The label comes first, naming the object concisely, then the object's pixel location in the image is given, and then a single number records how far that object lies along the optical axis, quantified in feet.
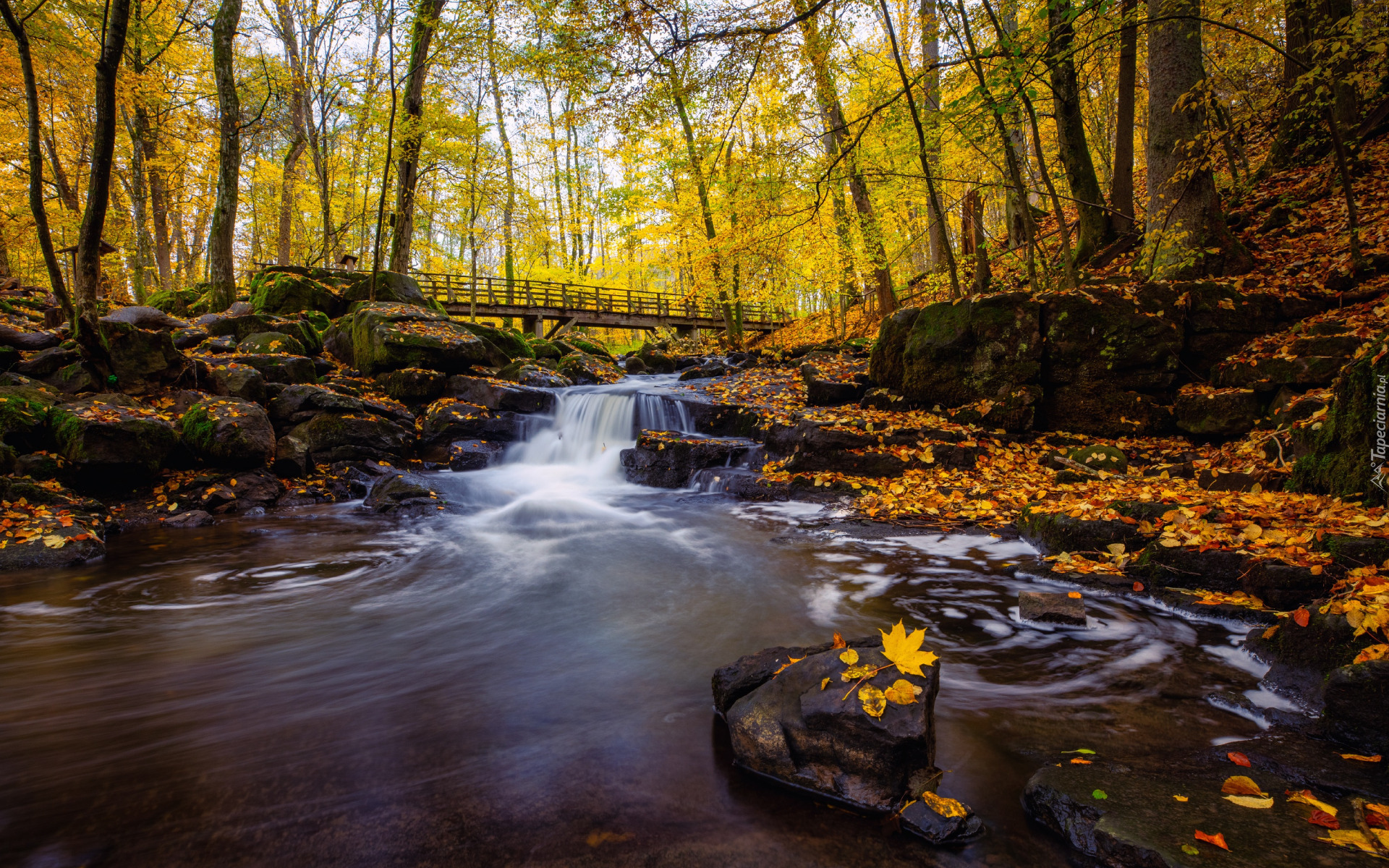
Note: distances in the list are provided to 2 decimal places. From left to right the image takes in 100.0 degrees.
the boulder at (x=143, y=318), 31.24
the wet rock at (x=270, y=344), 36.73
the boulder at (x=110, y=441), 22.34
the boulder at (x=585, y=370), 51.62
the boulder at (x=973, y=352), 26.61
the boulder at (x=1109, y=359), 24.45
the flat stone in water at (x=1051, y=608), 12.30
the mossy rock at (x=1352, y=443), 11.92
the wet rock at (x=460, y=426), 34.99
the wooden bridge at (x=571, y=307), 76.43
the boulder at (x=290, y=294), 47.85
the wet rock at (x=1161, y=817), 5.31
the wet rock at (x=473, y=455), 34.04
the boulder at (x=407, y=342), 39.52
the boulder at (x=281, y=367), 33.99
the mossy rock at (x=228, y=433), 25.64
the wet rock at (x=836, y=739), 6.63
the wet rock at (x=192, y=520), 23.03
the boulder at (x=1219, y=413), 21.67
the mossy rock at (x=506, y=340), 48.70
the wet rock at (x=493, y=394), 39.04
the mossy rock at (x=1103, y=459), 21.61
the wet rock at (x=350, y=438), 30.48
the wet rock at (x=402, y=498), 26.07
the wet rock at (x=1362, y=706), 6.95
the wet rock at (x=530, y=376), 44.68
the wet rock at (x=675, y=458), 31.07
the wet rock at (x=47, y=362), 26.37
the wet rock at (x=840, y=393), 33.81
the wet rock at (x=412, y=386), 38.45
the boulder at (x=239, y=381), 30.07
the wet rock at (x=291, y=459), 27.63
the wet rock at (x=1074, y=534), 14.99
